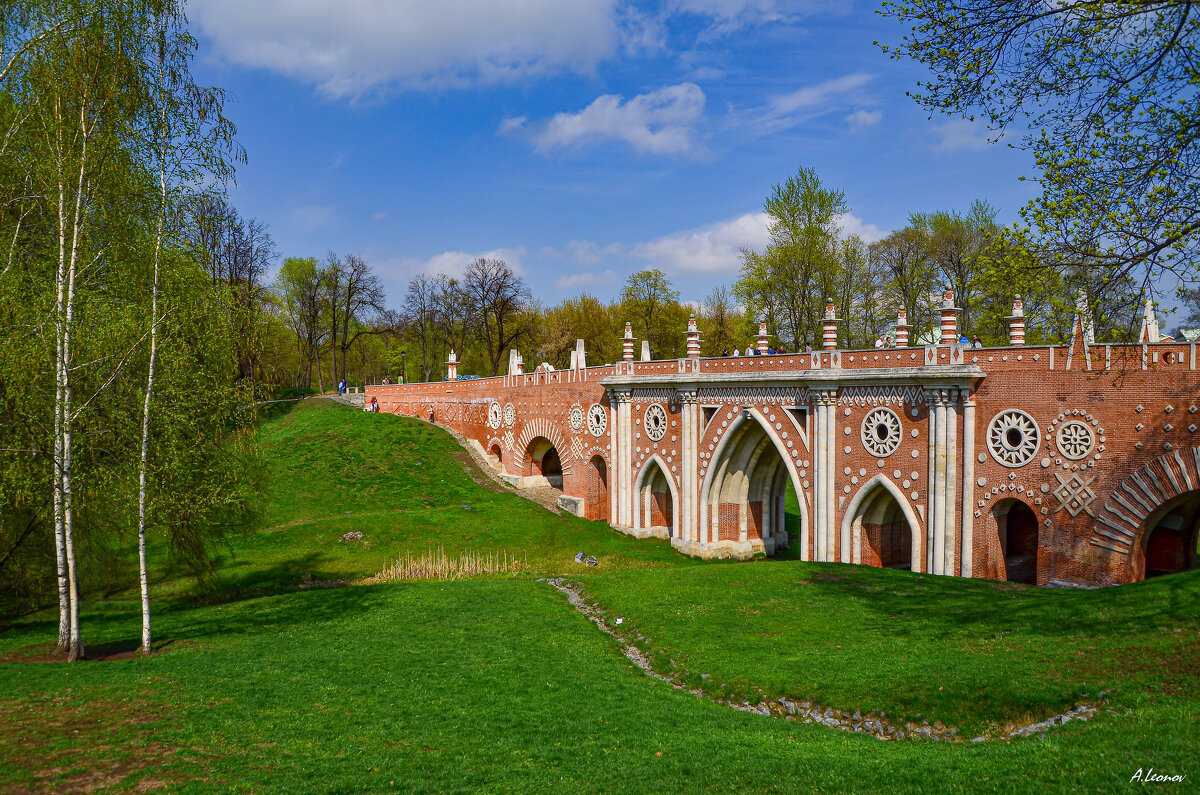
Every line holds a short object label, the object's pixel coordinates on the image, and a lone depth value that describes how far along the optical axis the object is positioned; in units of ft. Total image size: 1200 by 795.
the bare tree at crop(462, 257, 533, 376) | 195.00
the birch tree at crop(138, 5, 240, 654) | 47.85
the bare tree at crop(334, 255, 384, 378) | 193.57
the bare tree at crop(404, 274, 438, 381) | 217.15
